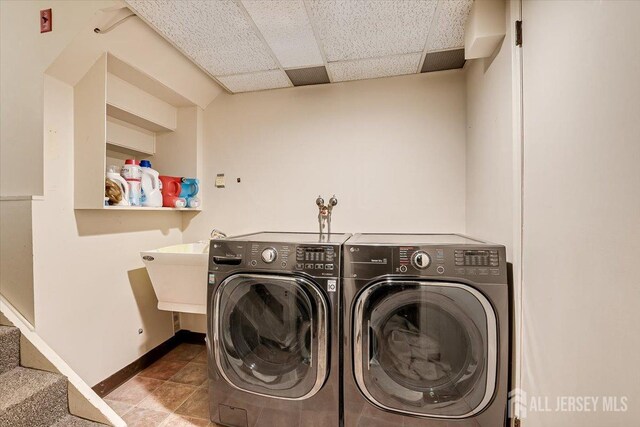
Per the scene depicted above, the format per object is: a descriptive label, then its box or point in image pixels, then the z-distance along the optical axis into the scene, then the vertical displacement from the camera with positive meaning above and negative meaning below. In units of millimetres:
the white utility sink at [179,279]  1791 -441
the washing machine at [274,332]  1351 -620
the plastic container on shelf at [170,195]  2178 +154
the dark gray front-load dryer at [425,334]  1225 -575
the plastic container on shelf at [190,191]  2340 +199
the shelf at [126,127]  1607 +667
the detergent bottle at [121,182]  1765 +212
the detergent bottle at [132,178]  1861 +249
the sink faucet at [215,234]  2049 -155
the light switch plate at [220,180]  2422 +299
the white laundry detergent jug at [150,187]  1984 +200
